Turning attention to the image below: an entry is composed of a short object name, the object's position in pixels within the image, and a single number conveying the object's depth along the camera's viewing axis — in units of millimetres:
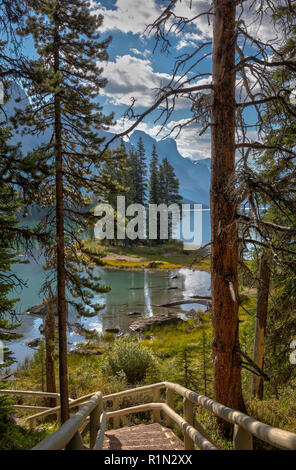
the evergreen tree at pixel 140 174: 52031
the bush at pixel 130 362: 10195
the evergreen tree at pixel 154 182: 50844
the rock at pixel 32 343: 15556
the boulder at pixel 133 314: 20438
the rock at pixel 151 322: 17766
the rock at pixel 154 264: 38156
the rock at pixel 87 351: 14481
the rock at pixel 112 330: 17570
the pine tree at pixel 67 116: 6707
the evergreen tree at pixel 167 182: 52125
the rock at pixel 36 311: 20703
